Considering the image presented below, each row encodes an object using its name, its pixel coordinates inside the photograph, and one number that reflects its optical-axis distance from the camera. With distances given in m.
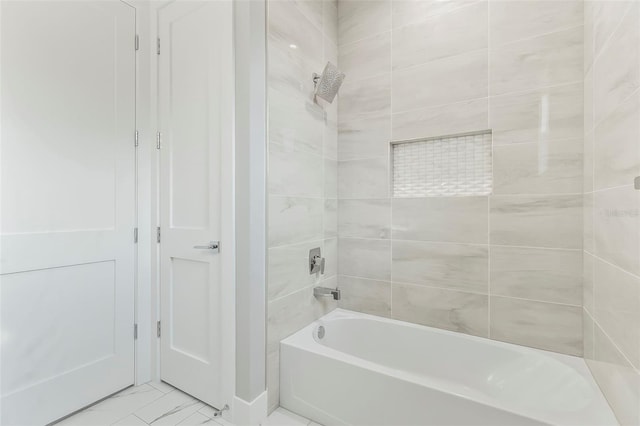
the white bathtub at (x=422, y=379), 1.12
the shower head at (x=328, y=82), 1.77
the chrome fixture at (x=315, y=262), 1.84
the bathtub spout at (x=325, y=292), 1.78
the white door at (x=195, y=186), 1.54
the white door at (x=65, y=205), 1.36
